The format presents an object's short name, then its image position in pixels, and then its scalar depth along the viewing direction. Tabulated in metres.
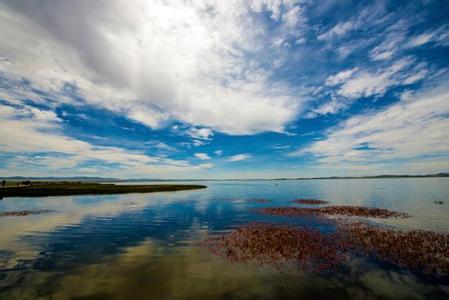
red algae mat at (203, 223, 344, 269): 20.69
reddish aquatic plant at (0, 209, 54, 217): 41.34
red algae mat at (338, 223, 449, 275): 19.67
